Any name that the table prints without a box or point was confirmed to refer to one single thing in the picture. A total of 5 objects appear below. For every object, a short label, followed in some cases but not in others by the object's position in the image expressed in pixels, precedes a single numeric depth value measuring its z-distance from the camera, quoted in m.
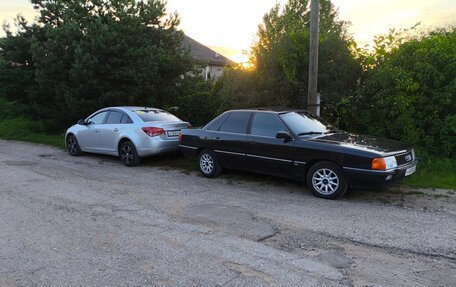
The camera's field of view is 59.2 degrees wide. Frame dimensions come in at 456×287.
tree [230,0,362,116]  10.15
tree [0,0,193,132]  13.68
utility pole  9.32
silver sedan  9.77
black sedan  6.37
